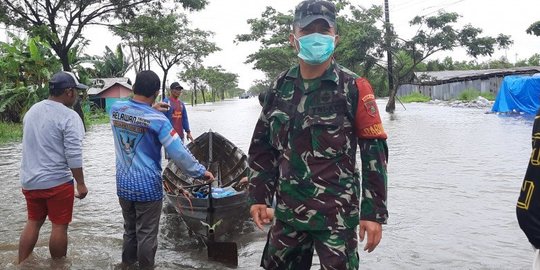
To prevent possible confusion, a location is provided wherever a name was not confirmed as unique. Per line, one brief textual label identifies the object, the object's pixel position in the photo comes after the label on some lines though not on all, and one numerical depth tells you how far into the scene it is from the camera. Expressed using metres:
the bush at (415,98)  51.12
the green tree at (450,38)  29.52
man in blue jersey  3.90
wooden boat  5.25
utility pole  30.92
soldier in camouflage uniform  2.51
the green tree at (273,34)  45.09
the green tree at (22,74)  20.70
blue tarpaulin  25.45
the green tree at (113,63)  42.84
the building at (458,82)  39.69
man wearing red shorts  4.09
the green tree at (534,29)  24.24
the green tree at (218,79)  80.15
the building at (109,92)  38.06
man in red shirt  8.91
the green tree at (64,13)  17.44
